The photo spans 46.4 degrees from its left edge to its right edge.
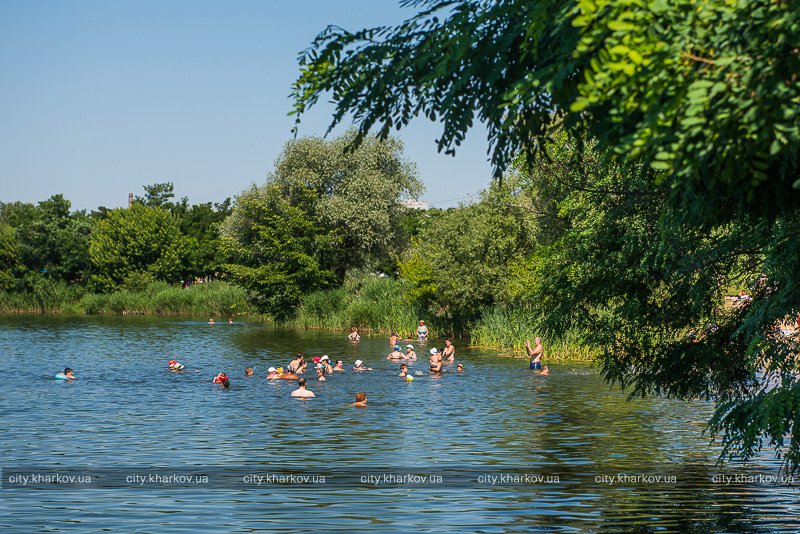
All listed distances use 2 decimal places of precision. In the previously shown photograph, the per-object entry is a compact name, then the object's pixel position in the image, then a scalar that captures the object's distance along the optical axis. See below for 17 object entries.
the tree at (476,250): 47.44
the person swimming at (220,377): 33.12
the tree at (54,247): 100.81
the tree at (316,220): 64.88
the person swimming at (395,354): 40.30
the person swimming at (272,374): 34.91
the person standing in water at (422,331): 51.46
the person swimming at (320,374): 34.59
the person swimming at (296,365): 35.03
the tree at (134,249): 97.50
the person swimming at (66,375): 35.34
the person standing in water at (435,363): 35.84
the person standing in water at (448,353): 37.72
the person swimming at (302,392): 30.08
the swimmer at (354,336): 51.50
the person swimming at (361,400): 27.95
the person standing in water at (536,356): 35.59
